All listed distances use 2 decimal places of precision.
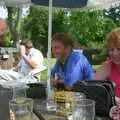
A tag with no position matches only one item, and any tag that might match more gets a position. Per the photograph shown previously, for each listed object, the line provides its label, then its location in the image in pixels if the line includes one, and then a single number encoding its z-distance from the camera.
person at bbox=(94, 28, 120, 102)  2.70
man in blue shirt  3.39
